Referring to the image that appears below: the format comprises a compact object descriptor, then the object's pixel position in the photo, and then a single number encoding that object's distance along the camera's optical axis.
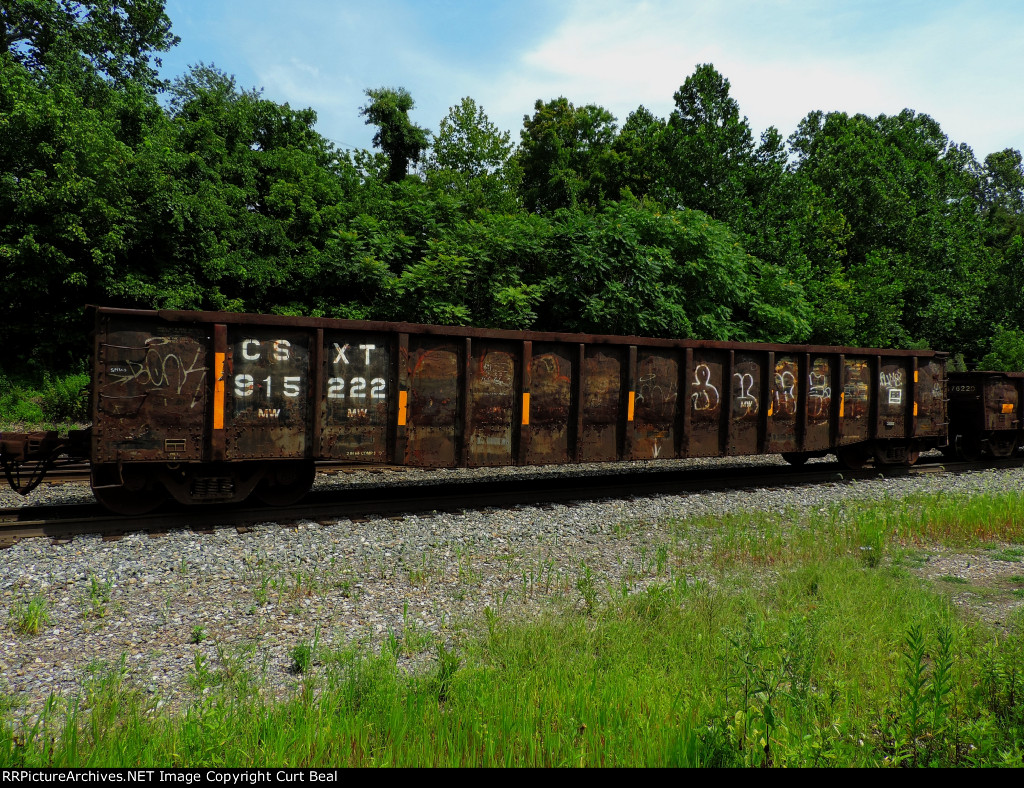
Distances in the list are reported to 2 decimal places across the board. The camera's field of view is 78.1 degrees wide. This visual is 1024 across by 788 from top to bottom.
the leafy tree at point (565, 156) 31.78
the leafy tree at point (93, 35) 24.77
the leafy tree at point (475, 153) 27.33
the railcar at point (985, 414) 14.98
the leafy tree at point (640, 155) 26.88
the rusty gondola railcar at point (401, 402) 7.95
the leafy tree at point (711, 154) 25.00
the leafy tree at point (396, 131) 30.11
